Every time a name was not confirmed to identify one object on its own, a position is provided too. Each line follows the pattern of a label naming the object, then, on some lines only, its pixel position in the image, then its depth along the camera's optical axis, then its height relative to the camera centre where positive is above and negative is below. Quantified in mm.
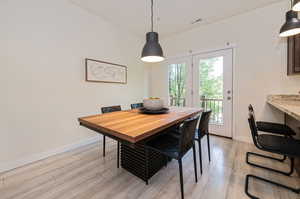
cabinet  2062 +692
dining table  1042 -264
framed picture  2715 +600
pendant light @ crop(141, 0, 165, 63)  1972 +754
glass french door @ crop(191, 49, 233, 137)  2957 +267
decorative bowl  1860 -87
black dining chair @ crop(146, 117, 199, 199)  1279 -515
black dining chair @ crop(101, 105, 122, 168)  2152 -190
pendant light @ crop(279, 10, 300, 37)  1737 +976
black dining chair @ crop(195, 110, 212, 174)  1782 -389
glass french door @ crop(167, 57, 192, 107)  3525 +467
